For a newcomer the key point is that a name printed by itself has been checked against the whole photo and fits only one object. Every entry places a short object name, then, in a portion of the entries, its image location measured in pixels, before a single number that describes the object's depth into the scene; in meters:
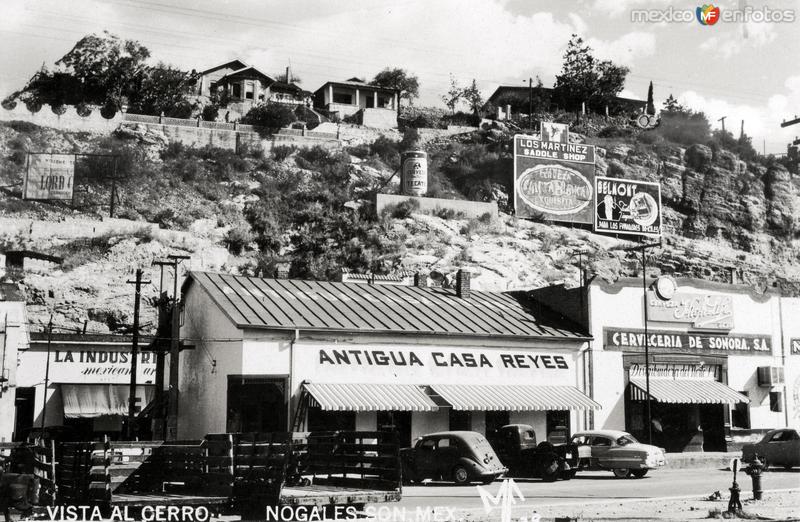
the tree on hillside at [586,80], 104.69
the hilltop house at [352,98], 96.12
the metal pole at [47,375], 43.90
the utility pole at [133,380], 34.50
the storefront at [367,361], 30.05
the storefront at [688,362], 36.47
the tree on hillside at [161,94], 85.25
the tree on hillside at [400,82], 102.56
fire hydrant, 18.55
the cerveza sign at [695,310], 37.66
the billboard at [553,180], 73.56
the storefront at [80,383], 45.66
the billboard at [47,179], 67.38
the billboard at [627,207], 75.75
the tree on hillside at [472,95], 105.94
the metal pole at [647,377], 35.16
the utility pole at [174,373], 33.03
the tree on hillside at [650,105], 105.68
